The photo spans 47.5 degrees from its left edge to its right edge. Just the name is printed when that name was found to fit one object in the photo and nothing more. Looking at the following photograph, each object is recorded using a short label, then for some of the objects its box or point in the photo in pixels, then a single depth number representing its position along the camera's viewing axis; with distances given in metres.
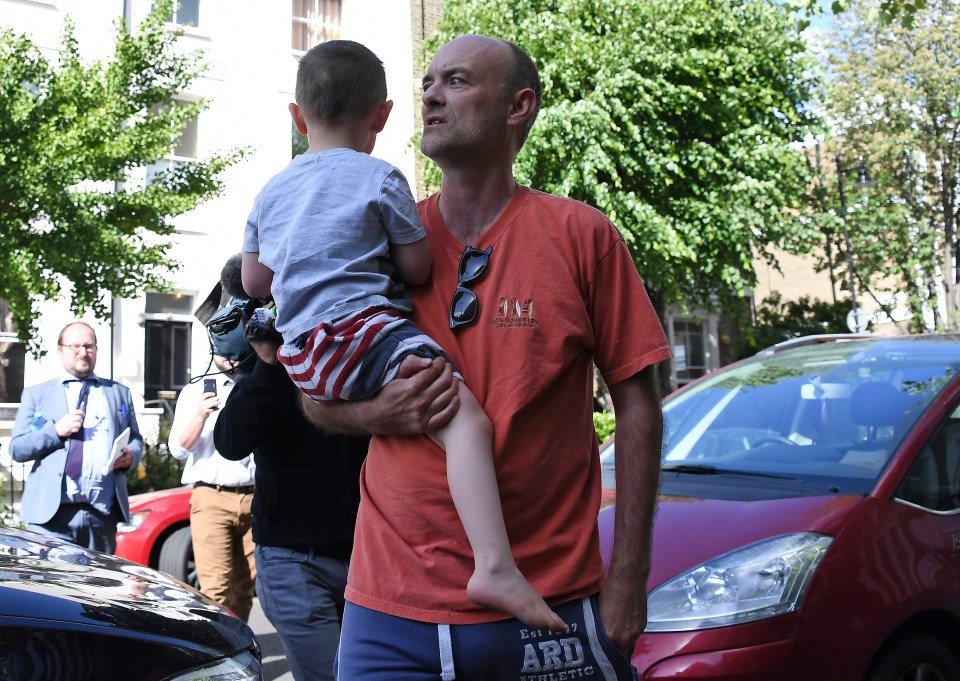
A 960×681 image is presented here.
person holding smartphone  5.75
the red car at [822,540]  3.66
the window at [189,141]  20.12
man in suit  6.49
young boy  2.08
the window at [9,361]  17.78
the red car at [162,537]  8.28
